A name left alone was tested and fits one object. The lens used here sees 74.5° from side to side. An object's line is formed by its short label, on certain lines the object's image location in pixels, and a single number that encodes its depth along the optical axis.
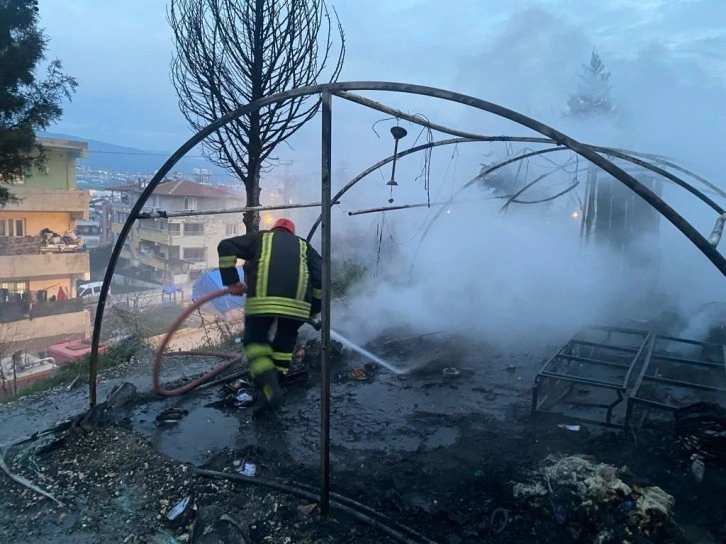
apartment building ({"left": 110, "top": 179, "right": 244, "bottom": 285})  35.25
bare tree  6.79
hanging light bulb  4.14
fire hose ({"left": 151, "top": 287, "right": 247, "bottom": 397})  5.05
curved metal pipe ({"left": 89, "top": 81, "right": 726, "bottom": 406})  2.91
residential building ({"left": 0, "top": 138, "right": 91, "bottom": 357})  18.95
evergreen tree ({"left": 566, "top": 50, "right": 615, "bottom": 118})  25.03
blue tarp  17.06
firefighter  4.39
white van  28.38
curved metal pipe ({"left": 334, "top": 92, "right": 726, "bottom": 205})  3.30
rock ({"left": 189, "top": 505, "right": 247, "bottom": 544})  2.85
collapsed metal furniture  5.01
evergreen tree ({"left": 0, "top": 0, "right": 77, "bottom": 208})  8.69
